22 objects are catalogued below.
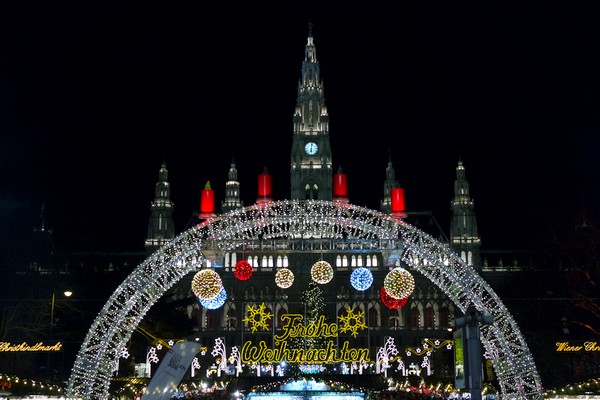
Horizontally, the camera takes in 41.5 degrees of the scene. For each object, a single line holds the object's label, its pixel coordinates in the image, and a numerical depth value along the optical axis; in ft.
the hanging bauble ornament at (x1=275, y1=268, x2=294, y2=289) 102.86
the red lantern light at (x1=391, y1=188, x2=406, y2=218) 144.66
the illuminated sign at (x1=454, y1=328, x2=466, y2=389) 49.37
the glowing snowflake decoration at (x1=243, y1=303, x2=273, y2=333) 129.14
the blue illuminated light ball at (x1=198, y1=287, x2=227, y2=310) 104.68
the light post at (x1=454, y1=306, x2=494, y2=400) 48.29
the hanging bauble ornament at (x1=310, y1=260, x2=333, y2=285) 97.30
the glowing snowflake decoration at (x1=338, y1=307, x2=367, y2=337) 120.86
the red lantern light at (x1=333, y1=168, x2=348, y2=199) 169.27
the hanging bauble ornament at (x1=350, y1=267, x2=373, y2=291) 98.78
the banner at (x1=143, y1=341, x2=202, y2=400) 60.34
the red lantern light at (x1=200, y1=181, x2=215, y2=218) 134.02
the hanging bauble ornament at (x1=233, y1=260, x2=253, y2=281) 105.05
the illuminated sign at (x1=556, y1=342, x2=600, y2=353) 102.63
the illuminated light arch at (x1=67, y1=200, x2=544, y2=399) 81.05
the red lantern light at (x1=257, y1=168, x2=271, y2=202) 180.34
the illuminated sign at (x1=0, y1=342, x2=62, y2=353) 101.30
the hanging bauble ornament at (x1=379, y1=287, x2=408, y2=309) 123.13
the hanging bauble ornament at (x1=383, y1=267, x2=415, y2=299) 88.33
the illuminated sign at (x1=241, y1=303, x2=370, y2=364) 103.40
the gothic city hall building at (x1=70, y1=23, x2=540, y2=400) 84.33
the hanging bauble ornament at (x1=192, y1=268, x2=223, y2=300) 88.99
